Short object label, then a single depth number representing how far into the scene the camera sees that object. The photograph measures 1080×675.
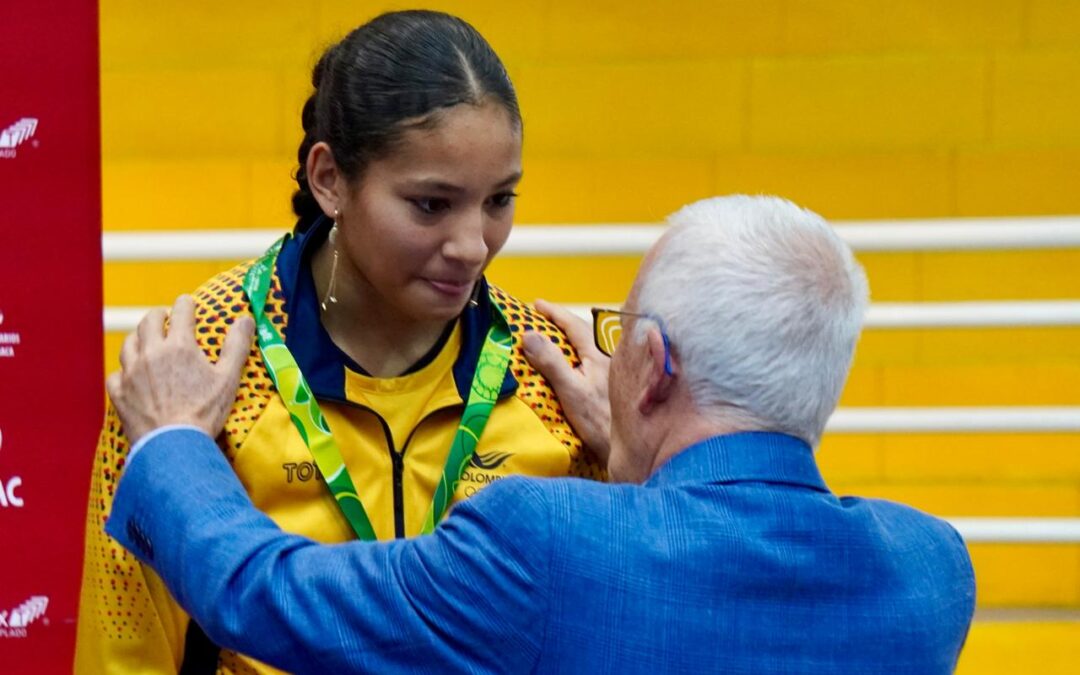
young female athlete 3.57
